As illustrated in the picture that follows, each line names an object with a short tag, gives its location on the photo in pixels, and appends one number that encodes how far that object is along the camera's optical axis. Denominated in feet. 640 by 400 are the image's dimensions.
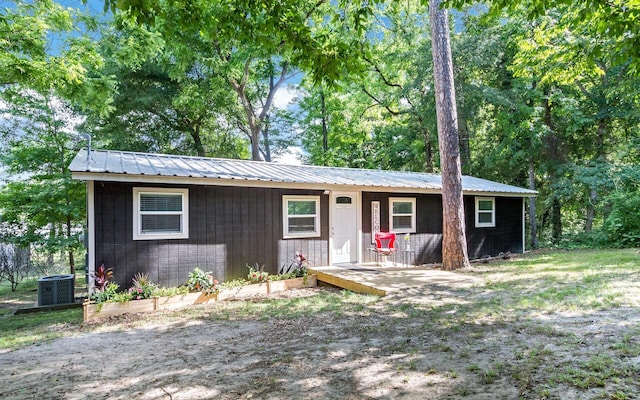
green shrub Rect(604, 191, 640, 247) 41.83
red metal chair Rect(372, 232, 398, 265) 30.37
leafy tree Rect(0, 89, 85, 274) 36.06
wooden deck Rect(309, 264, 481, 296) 23.71
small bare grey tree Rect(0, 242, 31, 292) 39.55
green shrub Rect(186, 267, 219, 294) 23.15
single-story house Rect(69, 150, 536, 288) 22.21
